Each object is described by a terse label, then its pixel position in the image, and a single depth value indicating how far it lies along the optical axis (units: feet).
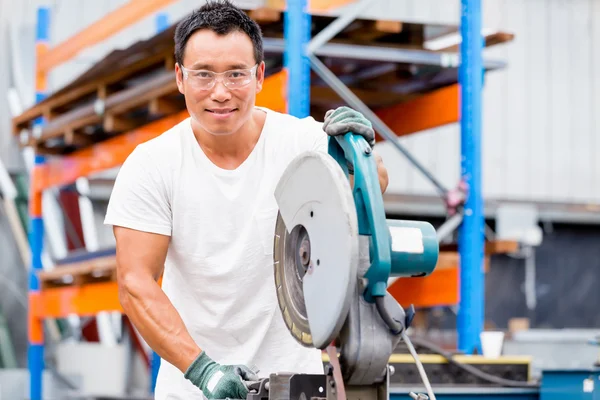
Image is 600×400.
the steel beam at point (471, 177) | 17.01
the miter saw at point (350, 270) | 6.15
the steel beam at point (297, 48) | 15.02
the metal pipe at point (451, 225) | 16.68
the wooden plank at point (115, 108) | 17.69
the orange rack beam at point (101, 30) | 18.81
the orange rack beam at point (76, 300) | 20.77
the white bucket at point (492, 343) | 15.06
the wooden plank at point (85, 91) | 18.27
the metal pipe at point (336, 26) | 15.47
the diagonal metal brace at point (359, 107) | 15.79
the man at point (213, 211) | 8.09
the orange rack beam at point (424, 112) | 19.20
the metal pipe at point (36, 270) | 25.43
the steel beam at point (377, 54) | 15.75
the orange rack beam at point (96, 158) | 18.85
